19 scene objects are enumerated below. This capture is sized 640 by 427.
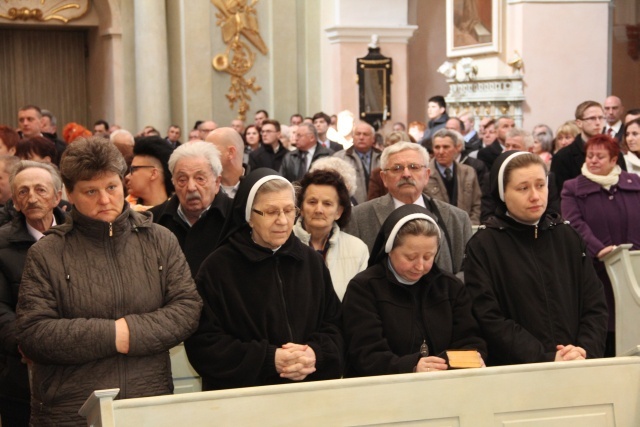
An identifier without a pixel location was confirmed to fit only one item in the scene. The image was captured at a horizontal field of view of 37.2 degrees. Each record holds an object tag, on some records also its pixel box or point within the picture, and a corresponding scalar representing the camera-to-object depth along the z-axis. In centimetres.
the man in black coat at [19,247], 431
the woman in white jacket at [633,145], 782
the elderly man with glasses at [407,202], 538
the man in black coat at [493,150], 984
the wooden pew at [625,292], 603
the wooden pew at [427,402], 315
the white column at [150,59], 1648
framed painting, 1427
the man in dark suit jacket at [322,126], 1355
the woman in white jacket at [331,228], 487
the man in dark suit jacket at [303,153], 1048
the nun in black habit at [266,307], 379
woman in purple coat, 670
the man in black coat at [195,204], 499
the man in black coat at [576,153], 835
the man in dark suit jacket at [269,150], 1178
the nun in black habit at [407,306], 399
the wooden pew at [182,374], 466
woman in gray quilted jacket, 346
